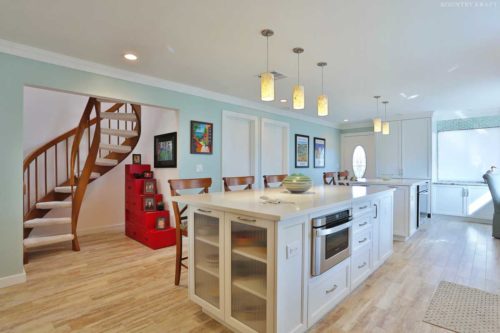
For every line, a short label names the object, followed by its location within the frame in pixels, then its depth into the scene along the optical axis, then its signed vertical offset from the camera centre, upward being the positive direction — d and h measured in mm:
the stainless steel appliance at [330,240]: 1757 -549
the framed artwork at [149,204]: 4031 -600
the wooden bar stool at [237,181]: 2922 -184
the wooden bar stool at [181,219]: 2440 -516
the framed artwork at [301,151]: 5941 +348
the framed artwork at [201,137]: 3944 +437
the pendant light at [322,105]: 2627 +615
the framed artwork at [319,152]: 6520 +351
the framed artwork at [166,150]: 4043 +245
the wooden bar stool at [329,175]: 4090 -159
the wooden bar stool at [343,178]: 4630 -223
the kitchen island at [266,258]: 1530 -625
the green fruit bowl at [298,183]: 2492 -167
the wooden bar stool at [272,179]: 3405 -181
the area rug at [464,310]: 1889 -1146
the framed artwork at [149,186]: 4148 -334
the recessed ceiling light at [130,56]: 2758 +1172
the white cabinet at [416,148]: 5793 +414
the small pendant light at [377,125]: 4086 +643
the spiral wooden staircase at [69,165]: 3668 +0
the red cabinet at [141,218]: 3768 -803
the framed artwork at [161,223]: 3925 -870
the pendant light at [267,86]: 2172 +661
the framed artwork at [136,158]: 4762 +133
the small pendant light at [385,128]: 4328 +629
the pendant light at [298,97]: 2367 +622
